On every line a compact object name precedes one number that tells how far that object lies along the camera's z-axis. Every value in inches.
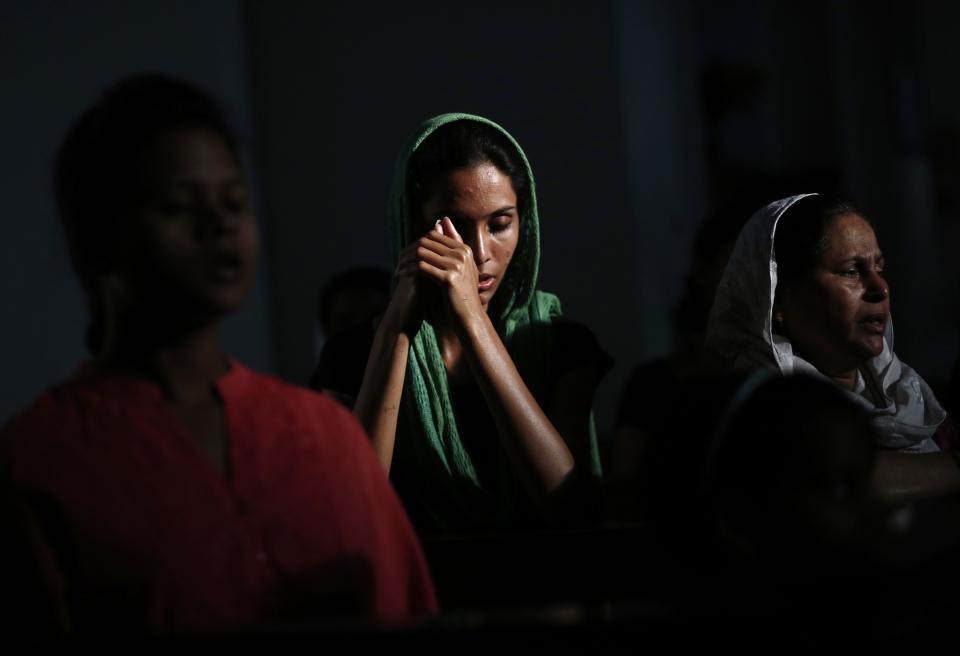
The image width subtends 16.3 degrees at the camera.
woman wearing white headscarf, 165.2
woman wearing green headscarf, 163.7
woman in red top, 141.0
